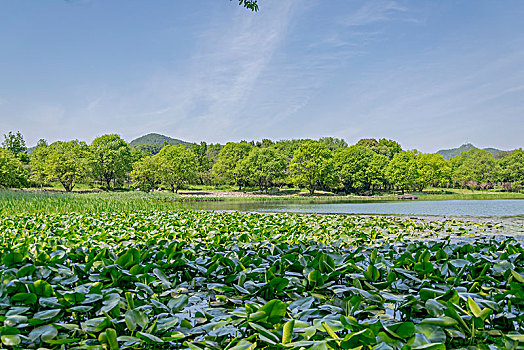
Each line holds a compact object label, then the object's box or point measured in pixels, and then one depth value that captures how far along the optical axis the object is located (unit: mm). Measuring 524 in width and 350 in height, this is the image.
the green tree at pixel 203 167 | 60256
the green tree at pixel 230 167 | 49425
